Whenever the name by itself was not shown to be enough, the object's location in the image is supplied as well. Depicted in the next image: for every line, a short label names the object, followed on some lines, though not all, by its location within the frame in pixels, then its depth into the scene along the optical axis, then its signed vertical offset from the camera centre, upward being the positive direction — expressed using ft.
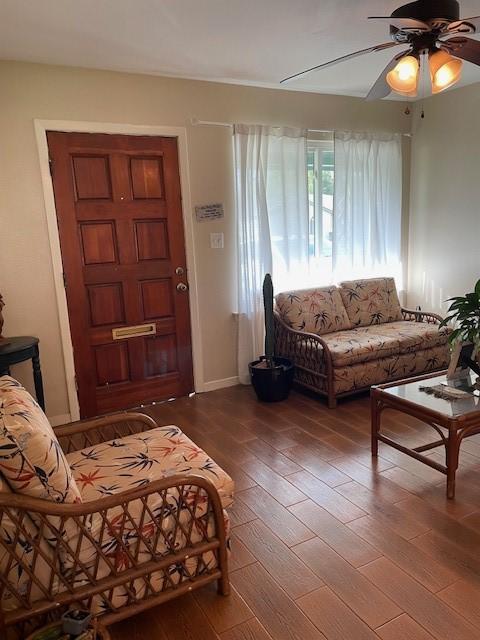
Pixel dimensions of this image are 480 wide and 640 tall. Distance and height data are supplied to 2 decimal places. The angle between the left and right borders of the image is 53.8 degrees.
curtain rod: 12.30 +3.10
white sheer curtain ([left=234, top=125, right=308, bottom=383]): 13.04 +0.60
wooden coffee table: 7.63 -3.05
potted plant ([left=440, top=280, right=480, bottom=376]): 8.30 -1.62
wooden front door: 11.23 -0.43
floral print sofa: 12.03 -2.77
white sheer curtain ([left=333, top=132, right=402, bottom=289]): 14.65 +0.92
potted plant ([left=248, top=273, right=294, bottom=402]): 12.25 -3.44
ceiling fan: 6.84 +2.86
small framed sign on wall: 12.70 +0.81
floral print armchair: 4.78 -3.06
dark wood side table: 9.65 -2.11
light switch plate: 12.98 +0.03
